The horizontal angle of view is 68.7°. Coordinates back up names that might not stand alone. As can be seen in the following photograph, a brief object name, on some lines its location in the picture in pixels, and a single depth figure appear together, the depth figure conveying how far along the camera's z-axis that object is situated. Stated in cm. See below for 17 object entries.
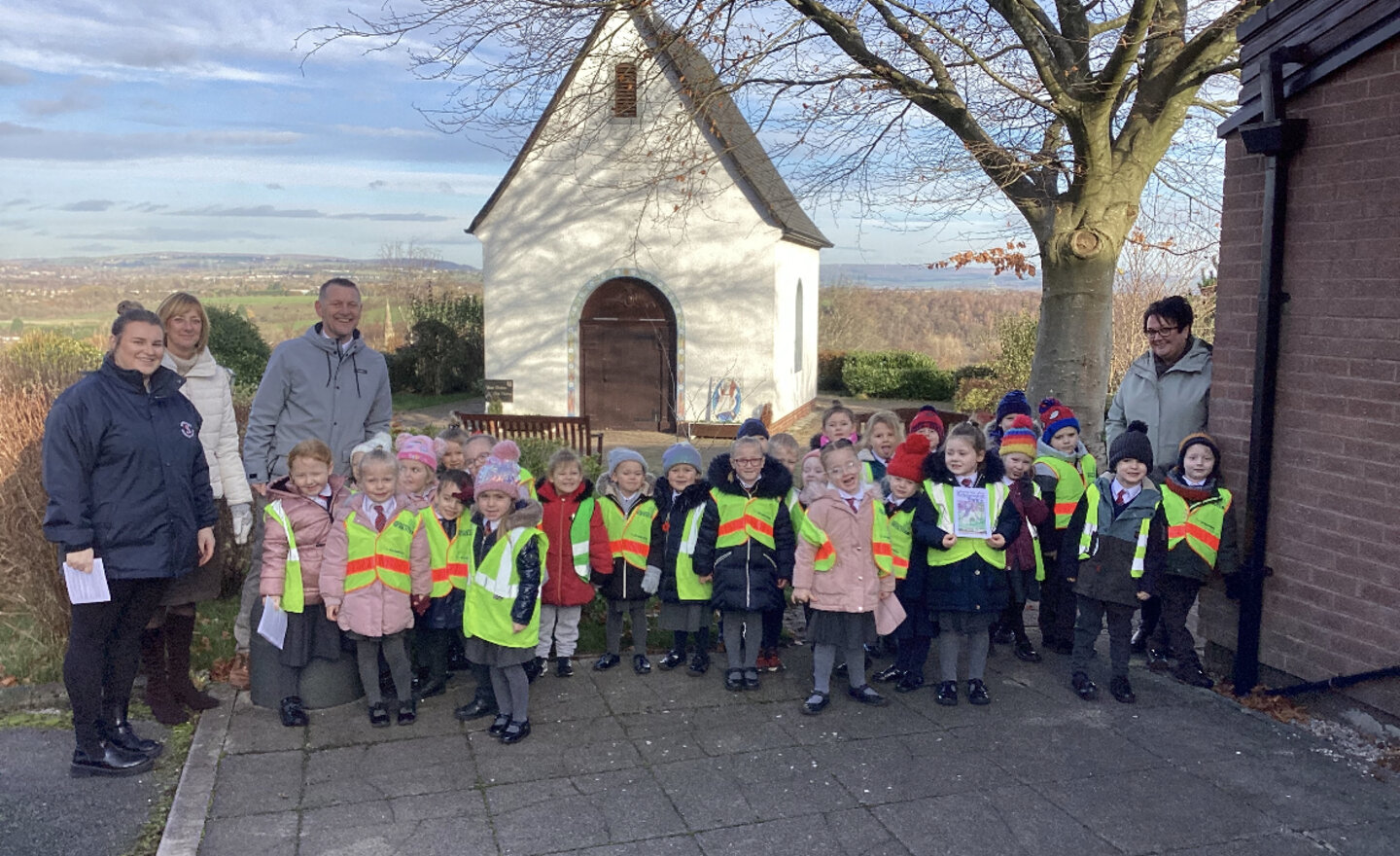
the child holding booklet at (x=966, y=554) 544
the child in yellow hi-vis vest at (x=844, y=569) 536
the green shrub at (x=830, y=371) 2816
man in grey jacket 539
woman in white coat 500
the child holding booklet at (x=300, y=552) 496
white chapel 1805
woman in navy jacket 432
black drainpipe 523
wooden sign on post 1902
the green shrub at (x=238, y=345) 1928
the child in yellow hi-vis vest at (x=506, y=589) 492
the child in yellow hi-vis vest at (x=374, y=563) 495
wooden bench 1289
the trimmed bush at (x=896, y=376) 2616
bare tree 915
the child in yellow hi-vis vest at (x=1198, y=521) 557
